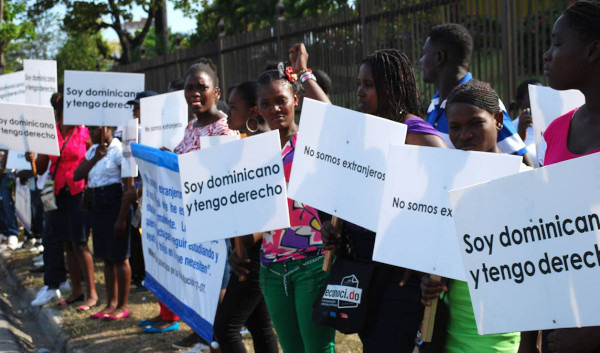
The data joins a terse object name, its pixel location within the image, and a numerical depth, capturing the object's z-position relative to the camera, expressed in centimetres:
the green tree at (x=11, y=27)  1630
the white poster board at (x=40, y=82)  878
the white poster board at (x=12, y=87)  983
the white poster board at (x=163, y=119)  612
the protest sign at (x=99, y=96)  702
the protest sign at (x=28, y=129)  717
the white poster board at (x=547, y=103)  414
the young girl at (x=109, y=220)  650
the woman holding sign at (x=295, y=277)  358
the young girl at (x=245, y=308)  398
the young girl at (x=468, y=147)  279
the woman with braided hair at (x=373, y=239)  296
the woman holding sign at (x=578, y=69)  235
